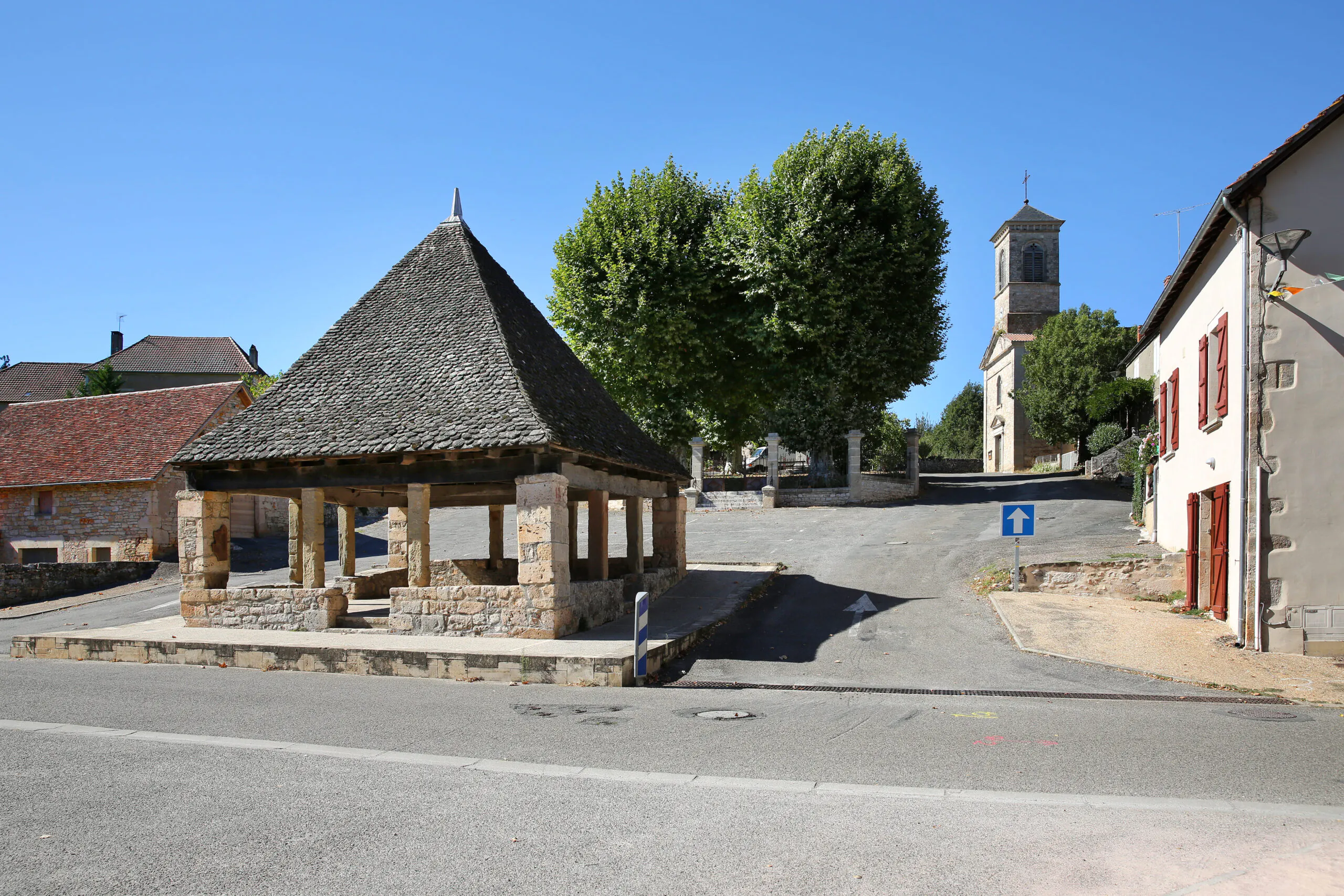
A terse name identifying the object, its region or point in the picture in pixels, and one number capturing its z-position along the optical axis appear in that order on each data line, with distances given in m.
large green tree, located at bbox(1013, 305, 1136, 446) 43.78
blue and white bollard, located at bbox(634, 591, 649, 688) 10.60
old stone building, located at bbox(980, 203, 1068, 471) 56.31
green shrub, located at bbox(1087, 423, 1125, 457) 35.84
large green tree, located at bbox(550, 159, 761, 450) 30.25
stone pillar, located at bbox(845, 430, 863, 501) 29.27
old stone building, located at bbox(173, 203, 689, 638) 12.34
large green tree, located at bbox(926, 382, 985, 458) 71.25
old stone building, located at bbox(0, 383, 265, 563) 26.84
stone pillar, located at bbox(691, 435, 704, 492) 30.56
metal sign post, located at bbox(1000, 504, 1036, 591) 15.20
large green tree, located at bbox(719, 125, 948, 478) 28.86
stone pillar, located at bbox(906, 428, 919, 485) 32.03
